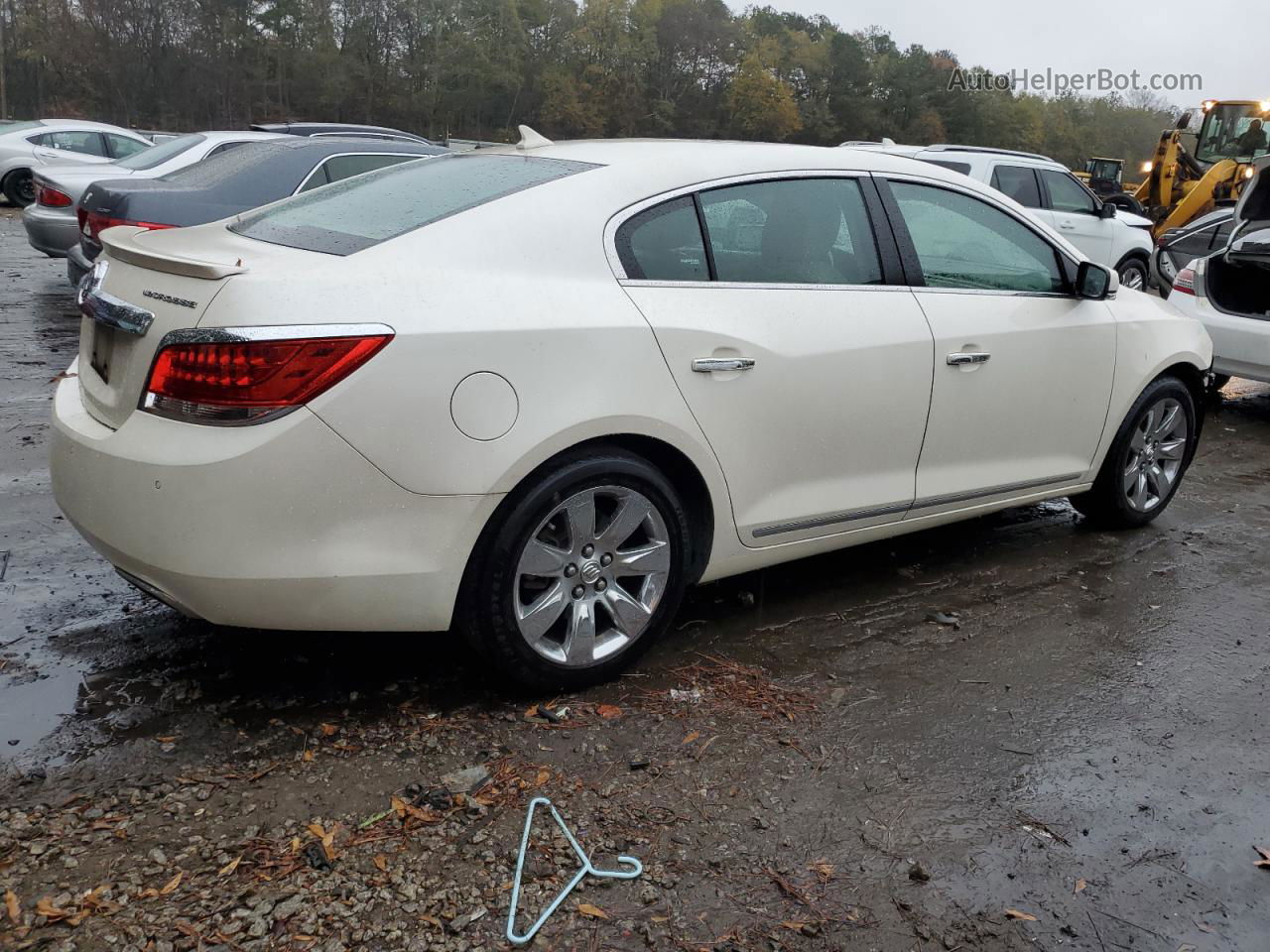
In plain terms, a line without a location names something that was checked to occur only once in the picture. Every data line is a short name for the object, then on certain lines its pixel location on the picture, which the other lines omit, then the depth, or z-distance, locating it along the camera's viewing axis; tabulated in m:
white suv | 12.76
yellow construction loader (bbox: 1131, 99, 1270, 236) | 18.38
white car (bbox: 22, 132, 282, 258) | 10.00
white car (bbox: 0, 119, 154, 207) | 18.05
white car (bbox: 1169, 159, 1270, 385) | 8.03
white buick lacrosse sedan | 2.89
